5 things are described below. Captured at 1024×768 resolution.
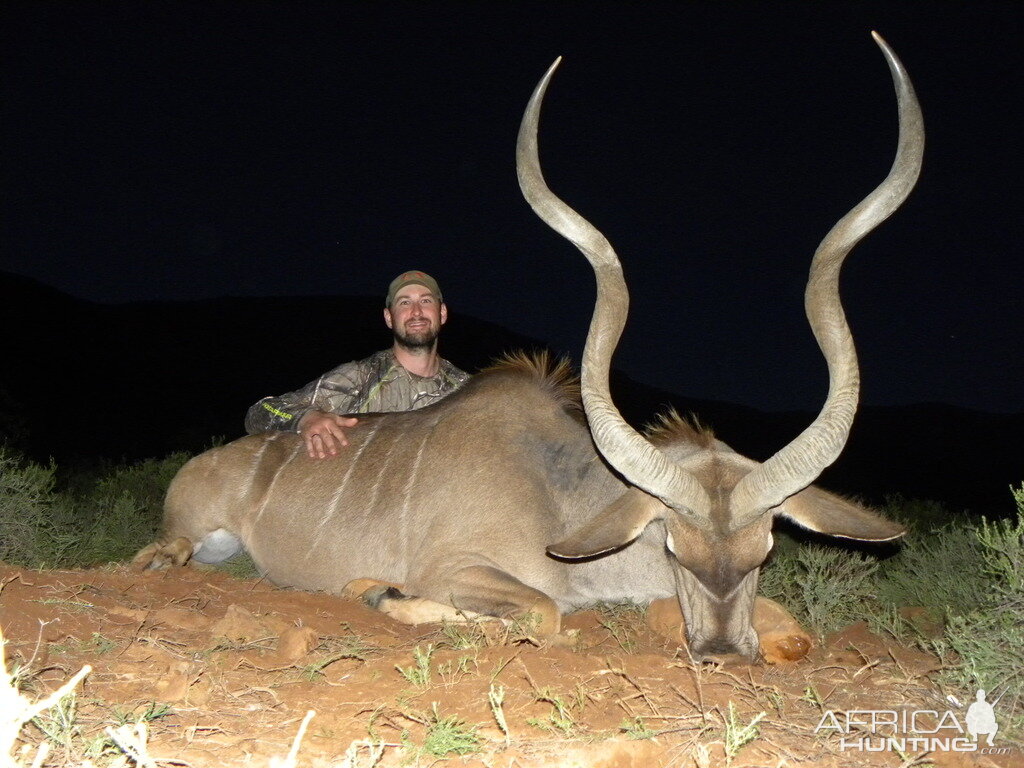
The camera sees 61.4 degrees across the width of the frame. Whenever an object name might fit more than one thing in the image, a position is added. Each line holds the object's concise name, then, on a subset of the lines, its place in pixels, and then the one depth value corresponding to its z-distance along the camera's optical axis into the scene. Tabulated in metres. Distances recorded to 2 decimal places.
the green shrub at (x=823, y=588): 3.74
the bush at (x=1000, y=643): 2.38
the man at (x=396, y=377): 5.27
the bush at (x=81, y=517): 4.66
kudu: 3.04
